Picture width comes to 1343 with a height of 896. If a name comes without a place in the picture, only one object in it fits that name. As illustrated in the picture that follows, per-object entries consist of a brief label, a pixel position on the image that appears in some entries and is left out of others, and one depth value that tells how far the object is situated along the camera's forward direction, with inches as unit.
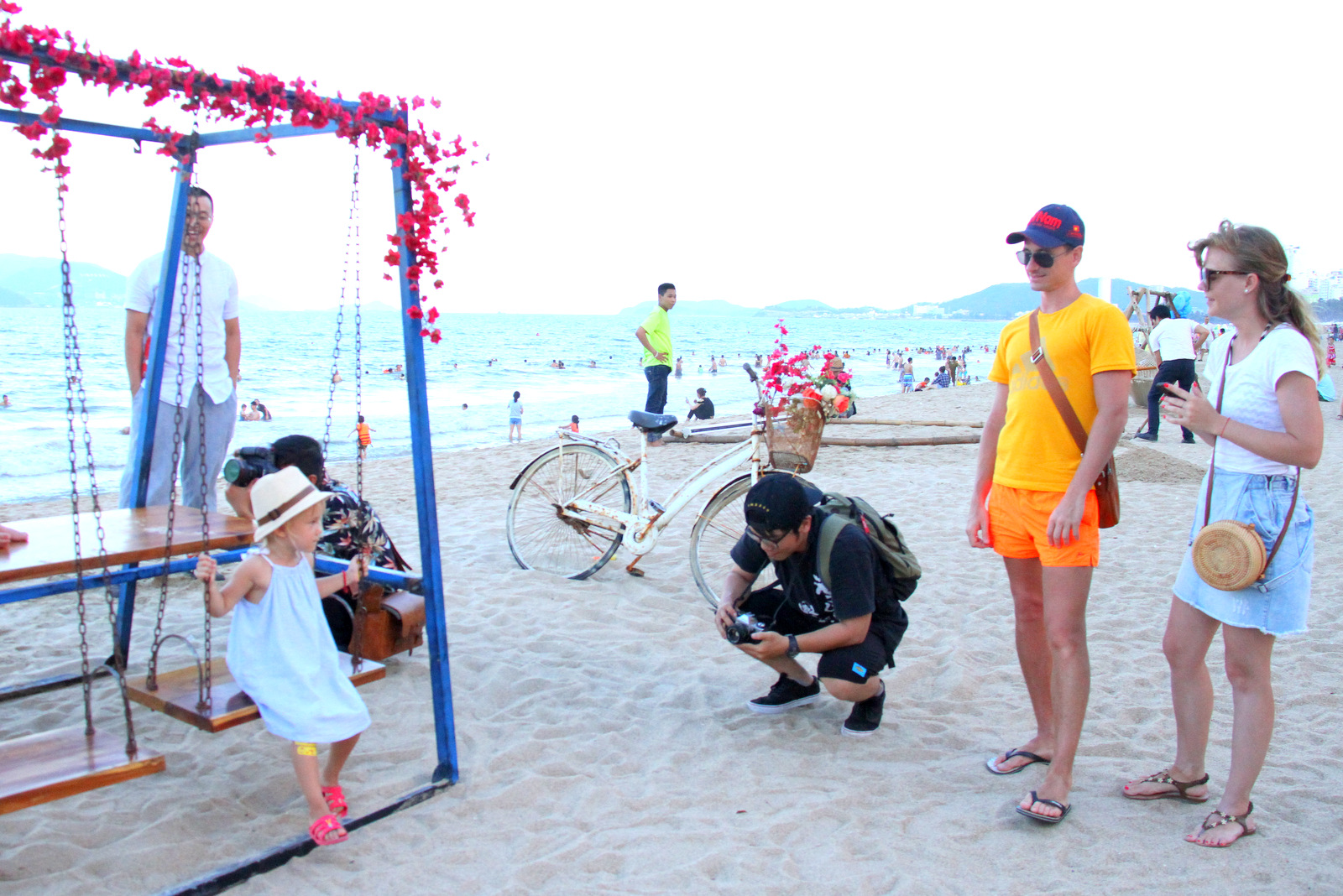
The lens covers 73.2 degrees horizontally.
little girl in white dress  108.6
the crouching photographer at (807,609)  130.7
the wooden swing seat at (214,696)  109.4
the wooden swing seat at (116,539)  108.5
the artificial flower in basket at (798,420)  211.5
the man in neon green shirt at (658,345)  397.7
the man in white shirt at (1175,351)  398.3
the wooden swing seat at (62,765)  93.7
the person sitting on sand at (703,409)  529.2
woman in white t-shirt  100.5
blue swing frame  116.6
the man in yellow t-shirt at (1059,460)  106.8
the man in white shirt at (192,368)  177.5
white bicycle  201.6
